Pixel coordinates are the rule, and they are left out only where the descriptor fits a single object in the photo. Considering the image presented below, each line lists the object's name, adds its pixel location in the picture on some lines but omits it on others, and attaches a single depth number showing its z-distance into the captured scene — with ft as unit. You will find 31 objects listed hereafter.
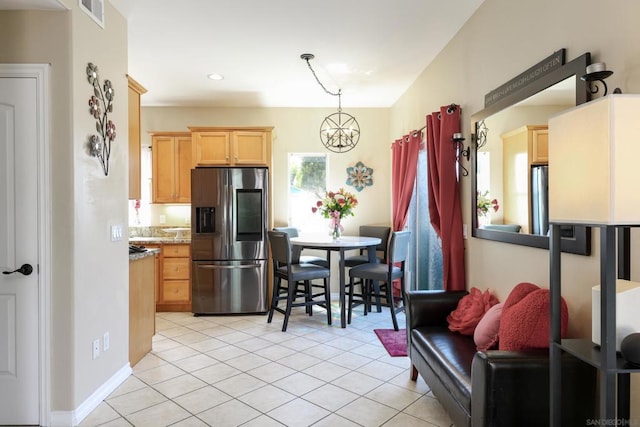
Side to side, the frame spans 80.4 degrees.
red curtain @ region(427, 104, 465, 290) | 10.41
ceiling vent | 8.04
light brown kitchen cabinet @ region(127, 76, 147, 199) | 10.68
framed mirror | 6.17
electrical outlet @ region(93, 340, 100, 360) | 8.33
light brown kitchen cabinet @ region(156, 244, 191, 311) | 16.07
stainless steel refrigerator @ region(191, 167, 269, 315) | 15.55
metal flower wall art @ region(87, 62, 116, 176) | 8.34
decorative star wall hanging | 18.72
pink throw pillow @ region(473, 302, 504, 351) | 6.91
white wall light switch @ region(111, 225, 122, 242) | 9.19
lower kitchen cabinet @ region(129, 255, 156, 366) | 10.43
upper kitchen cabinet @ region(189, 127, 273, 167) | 16.31
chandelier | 18.10
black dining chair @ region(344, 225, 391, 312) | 16.34
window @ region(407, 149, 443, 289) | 13.85
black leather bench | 5.29
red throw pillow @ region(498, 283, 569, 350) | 5.78
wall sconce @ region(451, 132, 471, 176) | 10.00
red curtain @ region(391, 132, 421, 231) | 14.53
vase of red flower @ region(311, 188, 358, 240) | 15.20
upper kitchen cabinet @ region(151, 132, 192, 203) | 17.57
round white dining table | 13.66
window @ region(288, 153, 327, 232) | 18.80
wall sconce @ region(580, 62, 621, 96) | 5.02
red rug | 11.43
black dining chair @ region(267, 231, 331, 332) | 13.58
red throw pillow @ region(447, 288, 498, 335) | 8.06
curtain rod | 10.54
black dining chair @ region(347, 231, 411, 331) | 13.30
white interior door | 7.61
